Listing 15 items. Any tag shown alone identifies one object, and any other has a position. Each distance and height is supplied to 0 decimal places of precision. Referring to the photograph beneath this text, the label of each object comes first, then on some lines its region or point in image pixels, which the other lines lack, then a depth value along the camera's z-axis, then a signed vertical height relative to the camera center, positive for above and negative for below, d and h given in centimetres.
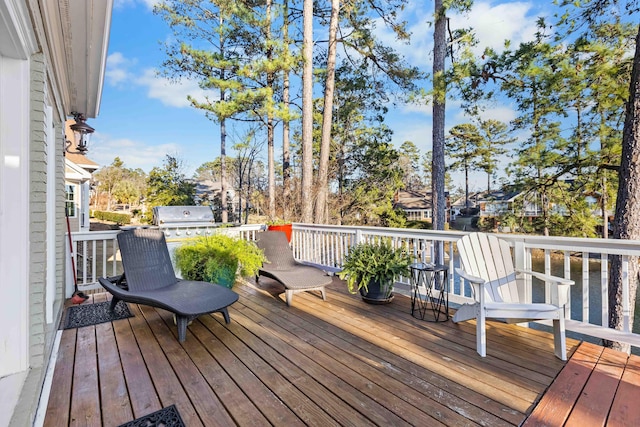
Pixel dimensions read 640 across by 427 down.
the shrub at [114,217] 2143 -33
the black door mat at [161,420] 174 -120
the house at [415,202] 2709 +90
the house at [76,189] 1030 +86
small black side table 340 -100
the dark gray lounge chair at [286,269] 388 -83
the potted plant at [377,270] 384 -73
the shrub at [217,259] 430 -67
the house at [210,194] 1916 +125
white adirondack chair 246 -69
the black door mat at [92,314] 341 -120
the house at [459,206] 3044 +66
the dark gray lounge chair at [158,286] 293 -84
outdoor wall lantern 441 +118
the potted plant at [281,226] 580 -26
